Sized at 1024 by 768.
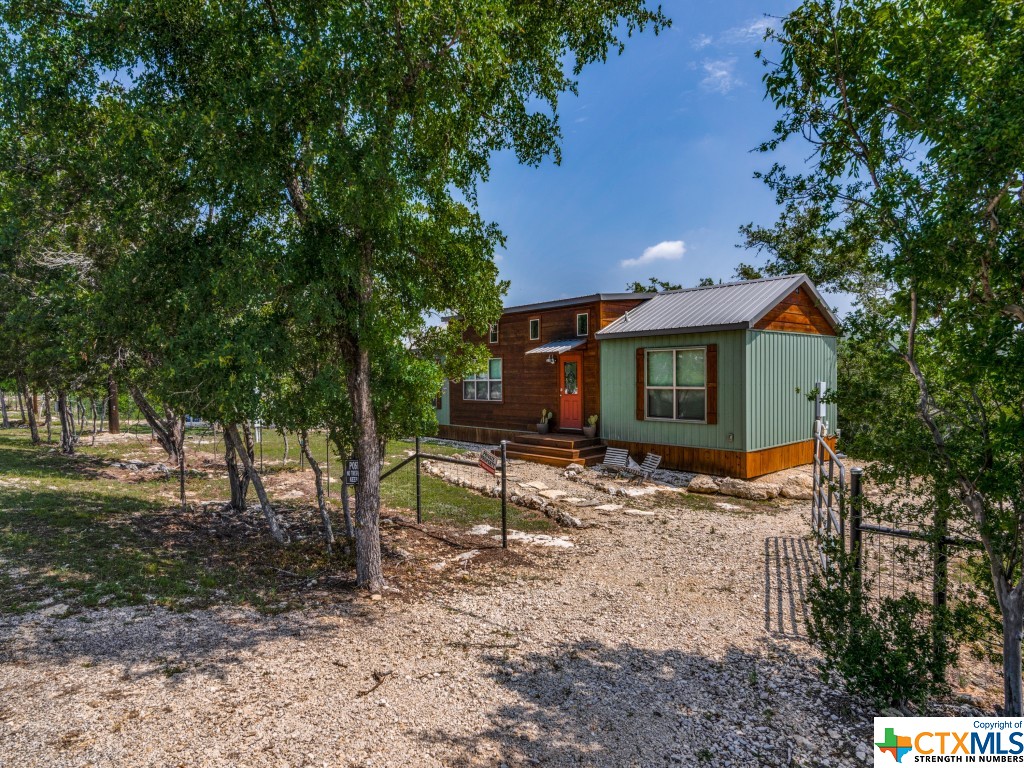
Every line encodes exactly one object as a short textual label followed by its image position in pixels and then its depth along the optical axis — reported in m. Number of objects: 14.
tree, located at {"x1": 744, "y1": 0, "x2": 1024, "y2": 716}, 2.38
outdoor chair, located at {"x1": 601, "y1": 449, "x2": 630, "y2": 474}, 12.04
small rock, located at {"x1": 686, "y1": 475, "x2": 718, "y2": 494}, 10.23
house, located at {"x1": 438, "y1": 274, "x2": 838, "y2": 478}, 10.84
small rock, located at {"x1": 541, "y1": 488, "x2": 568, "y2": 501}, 9.68
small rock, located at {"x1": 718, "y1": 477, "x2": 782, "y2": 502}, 9.73
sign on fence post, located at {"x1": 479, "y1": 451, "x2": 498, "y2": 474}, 6.97
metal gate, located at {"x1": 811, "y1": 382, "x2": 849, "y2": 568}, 3.56
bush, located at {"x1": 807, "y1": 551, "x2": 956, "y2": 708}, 3.04
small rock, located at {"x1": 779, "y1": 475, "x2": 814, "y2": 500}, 9.88
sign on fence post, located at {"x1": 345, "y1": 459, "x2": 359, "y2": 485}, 5.45
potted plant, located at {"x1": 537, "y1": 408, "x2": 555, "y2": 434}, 14.78
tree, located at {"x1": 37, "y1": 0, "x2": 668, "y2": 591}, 4.22
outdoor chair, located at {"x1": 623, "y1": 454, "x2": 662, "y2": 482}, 11.49
